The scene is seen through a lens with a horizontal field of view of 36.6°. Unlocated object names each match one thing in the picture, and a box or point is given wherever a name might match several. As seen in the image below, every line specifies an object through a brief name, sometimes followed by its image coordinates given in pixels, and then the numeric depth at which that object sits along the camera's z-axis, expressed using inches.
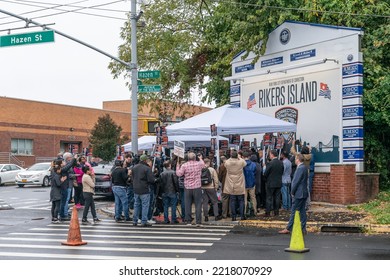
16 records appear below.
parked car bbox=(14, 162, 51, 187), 1359.5
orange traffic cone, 479.8
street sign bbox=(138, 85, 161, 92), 828.6
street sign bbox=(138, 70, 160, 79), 828.6
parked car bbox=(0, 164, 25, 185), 1461.6
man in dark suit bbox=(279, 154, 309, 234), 526.6
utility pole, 816.9
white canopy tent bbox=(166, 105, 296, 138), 727.1
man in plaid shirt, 614.2
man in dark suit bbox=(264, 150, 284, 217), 649.0
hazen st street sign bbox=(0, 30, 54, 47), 749.3
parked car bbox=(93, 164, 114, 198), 936.9
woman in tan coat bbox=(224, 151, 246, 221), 631.2
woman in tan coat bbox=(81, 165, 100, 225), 646.5
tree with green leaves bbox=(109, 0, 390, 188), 773.9
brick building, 1940.2
